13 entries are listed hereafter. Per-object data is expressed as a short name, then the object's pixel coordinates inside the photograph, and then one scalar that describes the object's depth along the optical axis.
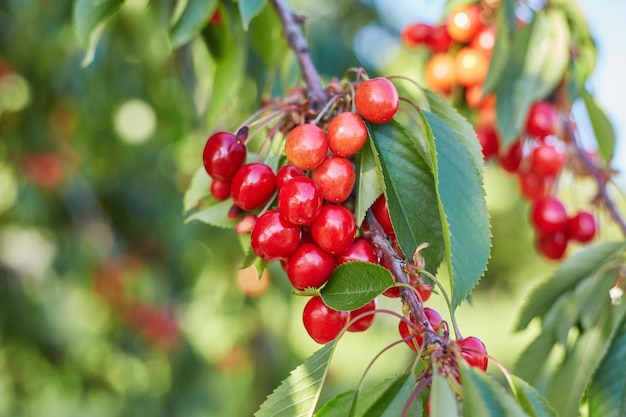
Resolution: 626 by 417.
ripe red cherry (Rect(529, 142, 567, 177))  1.06
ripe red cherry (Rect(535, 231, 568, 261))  1.07
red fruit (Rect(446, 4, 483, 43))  1.02
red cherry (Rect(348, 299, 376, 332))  0.74
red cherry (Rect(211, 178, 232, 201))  0.79
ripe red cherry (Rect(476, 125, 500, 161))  1.04
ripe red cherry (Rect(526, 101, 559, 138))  1.03
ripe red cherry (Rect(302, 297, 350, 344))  0.73
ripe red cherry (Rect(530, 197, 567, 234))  1.05
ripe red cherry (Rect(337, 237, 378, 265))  0.73
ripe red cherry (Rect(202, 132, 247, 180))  0.77
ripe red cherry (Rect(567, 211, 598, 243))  1.03
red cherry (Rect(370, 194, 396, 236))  0.75
